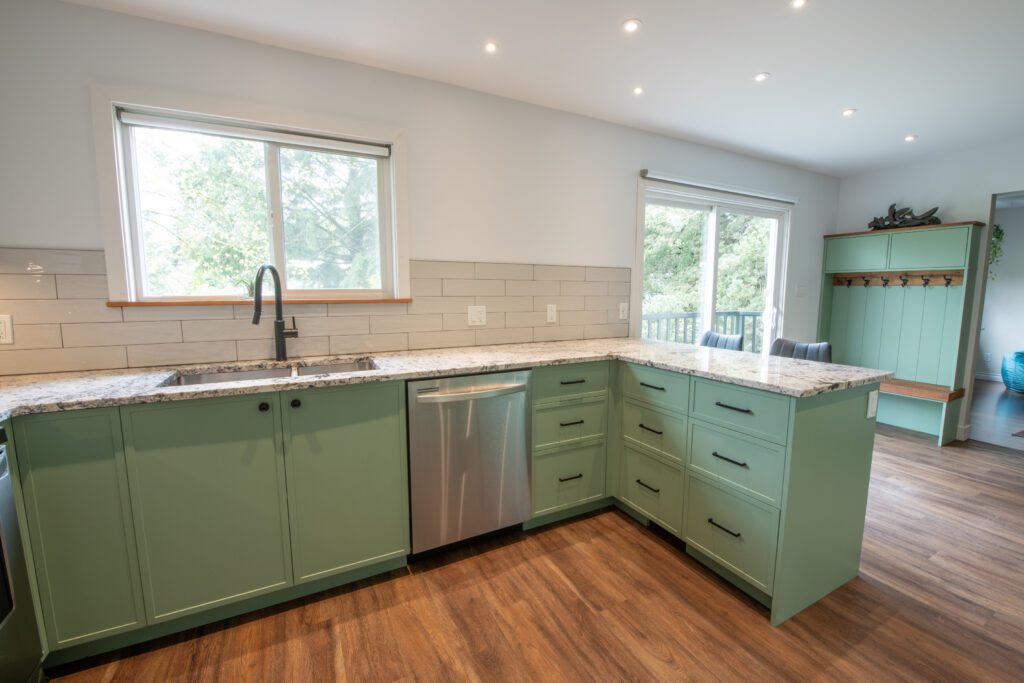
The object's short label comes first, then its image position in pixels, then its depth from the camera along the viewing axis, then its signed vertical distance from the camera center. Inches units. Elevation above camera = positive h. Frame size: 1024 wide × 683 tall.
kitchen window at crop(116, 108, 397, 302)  74.0 +16.3
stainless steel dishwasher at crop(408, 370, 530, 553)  72.2 -28.6
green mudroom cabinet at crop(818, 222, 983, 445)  134.0 -5.6
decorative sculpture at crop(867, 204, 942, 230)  140.8 +26.5
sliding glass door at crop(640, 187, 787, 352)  132.3 +9.7
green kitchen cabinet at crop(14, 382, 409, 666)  52.6 -29.3
